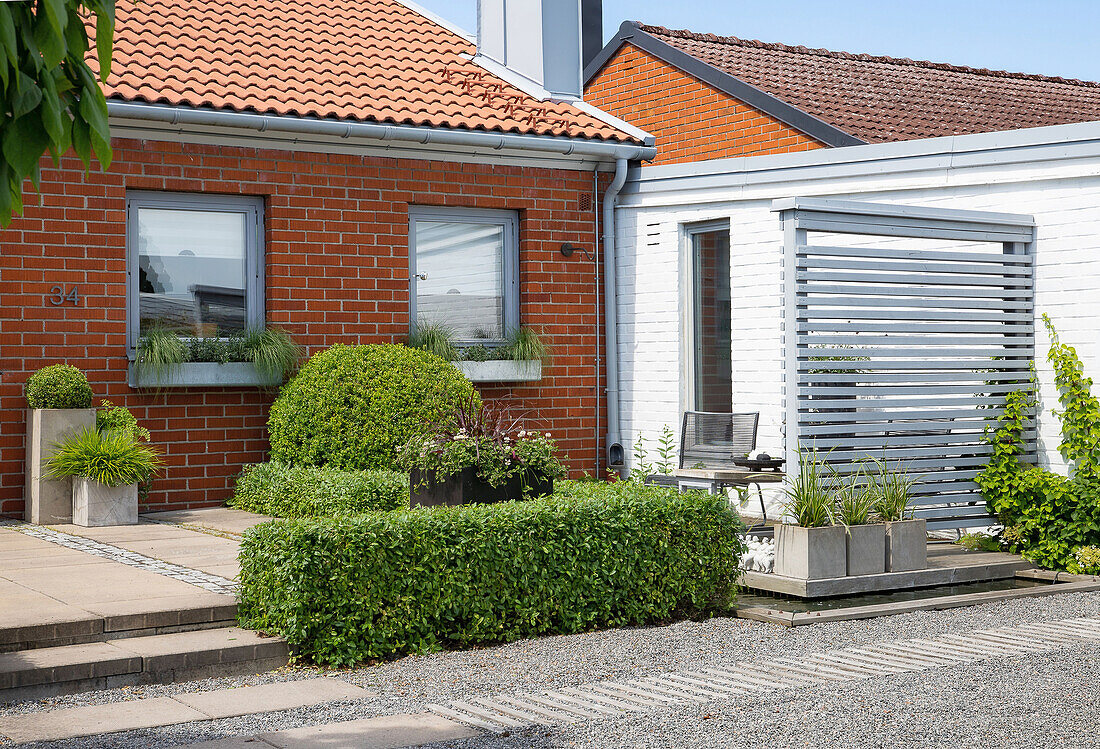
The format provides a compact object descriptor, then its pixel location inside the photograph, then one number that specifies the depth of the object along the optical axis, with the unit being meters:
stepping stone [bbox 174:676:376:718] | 4.91
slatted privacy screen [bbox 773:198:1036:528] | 7.78
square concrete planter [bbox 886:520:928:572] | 7.57
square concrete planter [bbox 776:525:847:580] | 7.22
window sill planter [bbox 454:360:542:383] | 11.44
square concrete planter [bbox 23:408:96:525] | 9.18
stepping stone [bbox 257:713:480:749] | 4.38
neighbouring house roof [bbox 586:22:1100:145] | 13.30
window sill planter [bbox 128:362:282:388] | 10.05
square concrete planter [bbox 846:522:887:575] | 7.41
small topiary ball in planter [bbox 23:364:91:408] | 9.24
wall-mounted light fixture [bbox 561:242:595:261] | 12.21
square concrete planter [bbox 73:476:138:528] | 9.05
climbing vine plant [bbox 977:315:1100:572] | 8.18
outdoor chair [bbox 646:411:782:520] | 9.71
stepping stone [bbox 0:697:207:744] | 4.52
